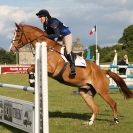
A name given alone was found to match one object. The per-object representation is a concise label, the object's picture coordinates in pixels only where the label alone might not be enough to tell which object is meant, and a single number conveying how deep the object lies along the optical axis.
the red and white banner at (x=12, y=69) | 55.48
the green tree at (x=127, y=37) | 110.44
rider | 10.48
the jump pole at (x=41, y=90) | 7.02
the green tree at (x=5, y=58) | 93.04
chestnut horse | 10.70
